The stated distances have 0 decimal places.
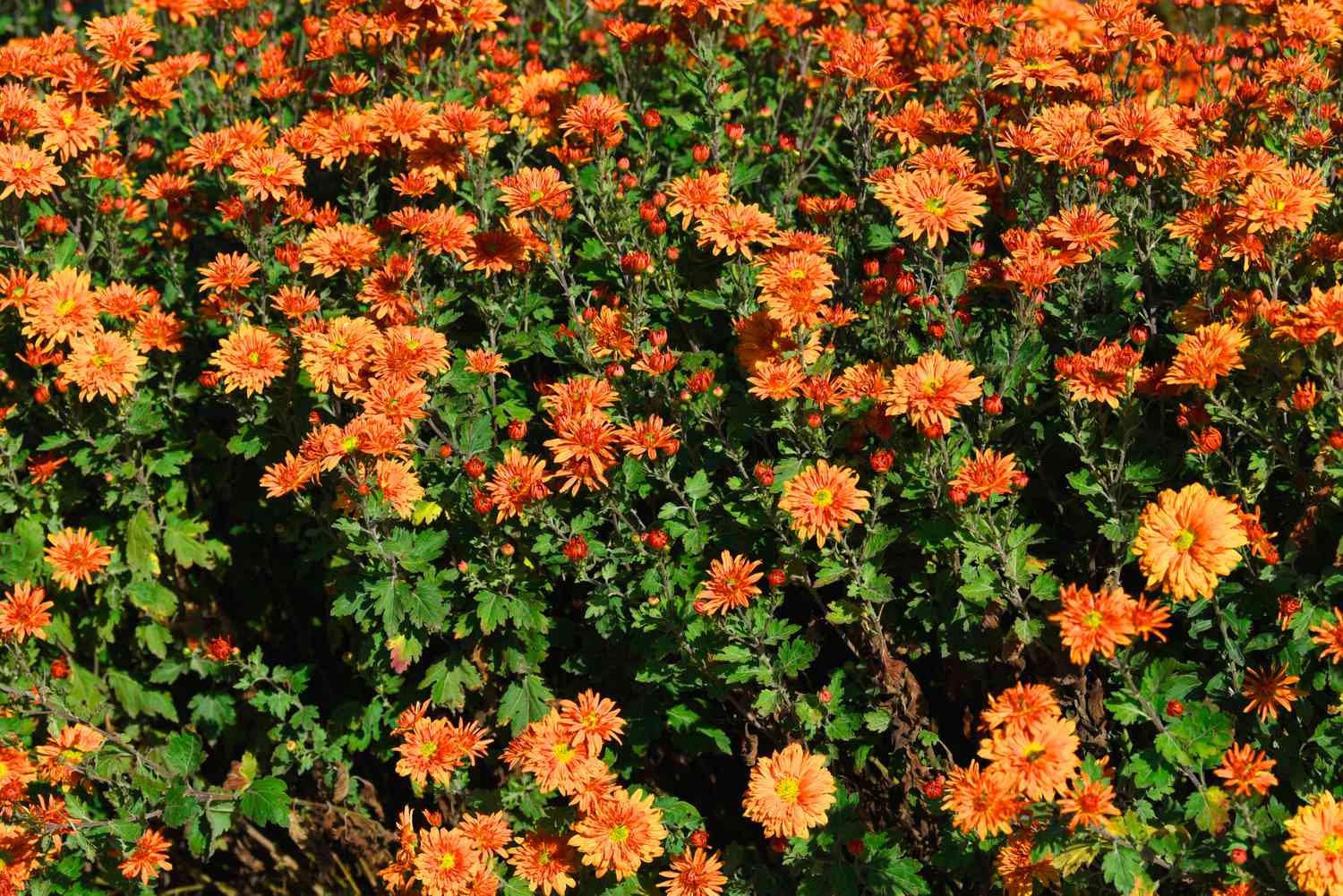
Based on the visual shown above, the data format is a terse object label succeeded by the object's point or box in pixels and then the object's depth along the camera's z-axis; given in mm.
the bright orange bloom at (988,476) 2795
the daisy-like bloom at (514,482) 3129
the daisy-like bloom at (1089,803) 2467
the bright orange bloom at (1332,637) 2514
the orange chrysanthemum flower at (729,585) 2943
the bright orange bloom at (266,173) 3707
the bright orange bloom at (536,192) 3471
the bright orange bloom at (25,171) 3770
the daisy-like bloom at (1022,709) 2484
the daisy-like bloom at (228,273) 3678
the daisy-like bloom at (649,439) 3066
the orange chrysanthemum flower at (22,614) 3537
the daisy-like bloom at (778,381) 2994
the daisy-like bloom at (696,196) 3438
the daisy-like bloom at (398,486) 3172
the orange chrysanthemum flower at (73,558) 3730
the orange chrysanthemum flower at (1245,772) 2506
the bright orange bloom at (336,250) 3637
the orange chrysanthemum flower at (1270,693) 2709
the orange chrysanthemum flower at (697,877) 3004
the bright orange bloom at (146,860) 3400
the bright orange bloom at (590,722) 3070
